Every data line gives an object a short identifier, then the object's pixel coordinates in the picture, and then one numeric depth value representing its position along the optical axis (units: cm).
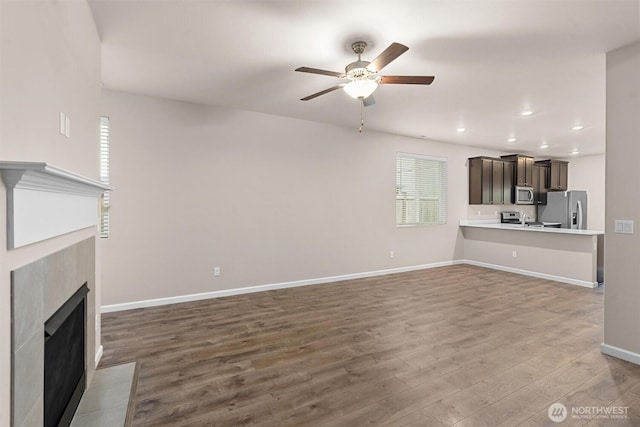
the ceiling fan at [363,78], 243
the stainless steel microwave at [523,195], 740
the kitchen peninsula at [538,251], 502
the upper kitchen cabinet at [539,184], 786
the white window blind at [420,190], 612
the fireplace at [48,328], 108
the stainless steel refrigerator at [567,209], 677
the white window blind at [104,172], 367
